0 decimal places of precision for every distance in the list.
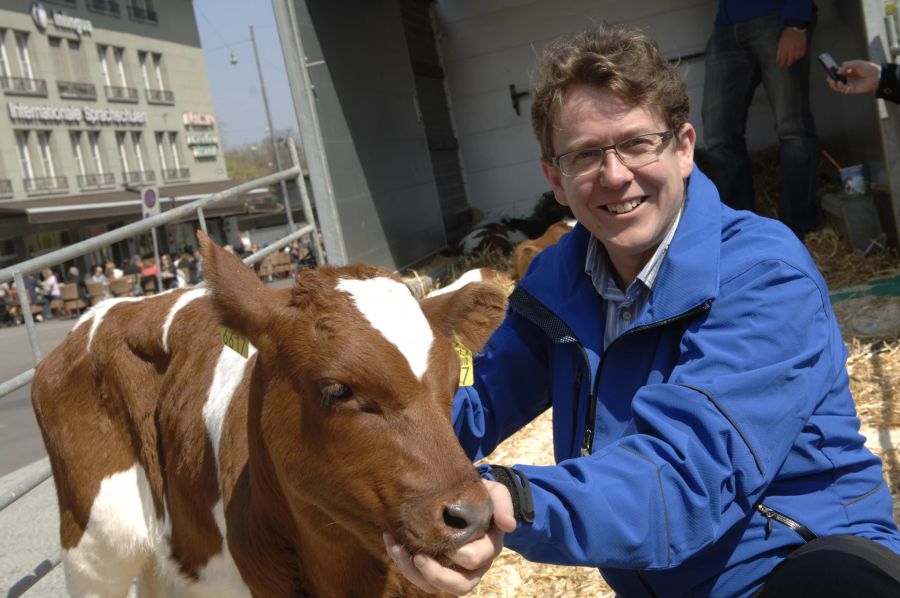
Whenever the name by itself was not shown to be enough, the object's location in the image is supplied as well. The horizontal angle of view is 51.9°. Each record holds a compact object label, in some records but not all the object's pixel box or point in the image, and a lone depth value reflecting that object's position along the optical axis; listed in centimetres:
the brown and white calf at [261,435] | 208
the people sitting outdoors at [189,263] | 1528
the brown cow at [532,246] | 705
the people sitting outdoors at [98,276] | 2725
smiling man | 167
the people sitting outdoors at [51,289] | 2589
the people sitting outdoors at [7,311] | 2479
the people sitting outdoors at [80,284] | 2741
